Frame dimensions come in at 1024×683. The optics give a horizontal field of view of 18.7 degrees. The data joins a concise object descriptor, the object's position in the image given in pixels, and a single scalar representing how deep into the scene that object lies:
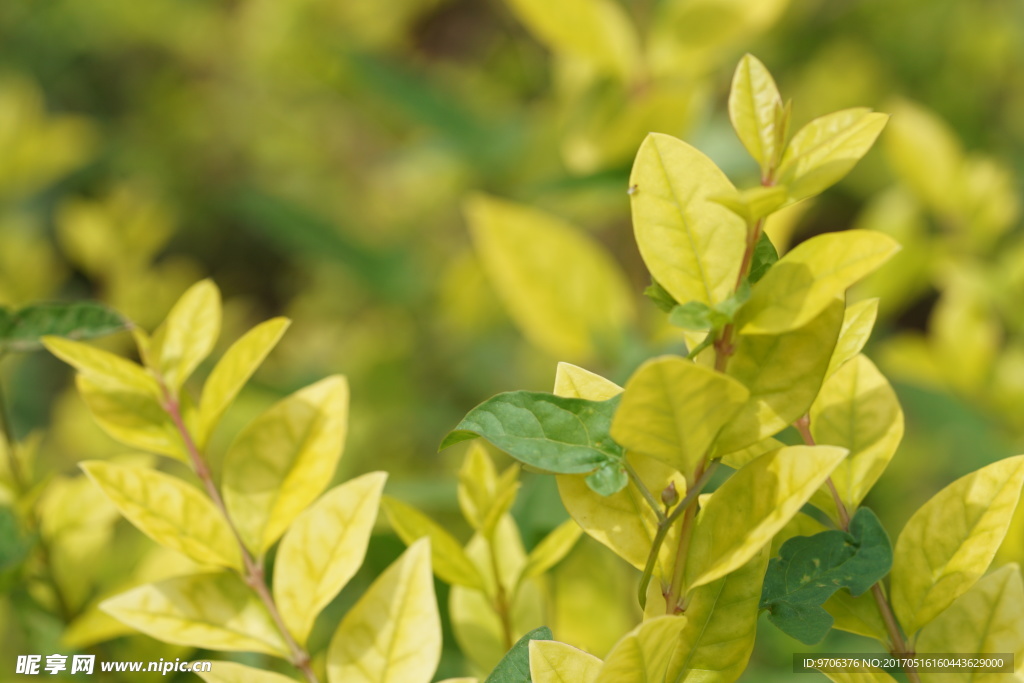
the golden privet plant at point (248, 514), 0.57
